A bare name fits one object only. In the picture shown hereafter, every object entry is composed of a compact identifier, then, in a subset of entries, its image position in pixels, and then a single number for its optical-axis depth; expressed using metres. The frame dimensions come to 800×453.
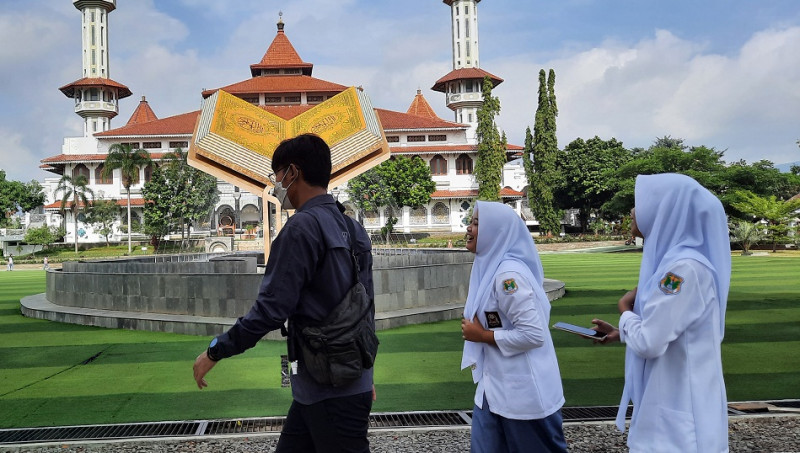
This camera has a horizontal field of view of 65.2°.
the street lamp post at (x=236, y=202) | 50.56
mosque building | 51.25
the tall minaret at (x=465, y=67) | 57.78
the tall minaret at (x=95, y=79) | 55.03
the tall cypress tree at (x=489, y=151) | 46.31
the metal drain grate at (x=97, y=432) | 4.49
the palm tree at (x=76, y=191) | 44.31
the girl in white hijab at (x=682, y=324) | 2.20
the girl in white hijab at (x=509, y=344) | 2.79
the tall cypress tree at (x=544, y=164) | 46.03
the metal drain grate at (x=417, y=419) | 4.69
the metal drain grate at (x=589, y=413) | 4.70
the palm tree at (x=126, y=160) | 42.03
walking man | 2.33
